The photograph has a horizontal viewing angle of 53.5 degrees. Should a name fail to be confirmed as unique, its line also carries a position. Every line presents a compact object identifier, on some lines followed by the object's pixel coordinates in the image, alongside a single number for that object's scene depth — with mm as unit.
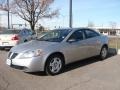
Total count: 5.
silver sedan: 3564
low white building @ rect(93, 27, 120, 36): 54344
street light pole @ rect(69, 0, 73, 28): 6782
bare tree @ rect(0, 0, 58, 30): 14315
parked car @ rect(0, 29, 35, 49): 7049
